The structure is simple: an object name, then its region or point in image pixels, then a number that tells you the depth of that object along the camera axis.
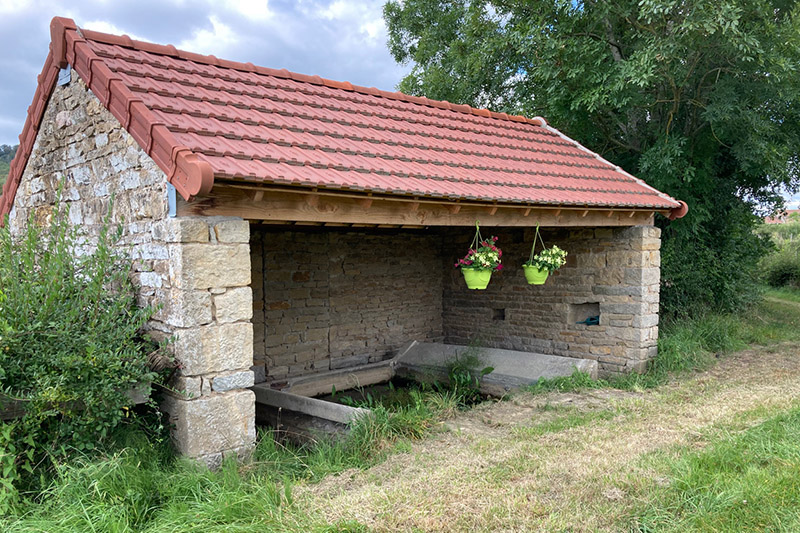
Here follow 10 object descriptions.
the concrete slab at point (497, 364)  7.05
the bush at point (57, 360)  3.54
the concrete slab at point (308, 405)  5.35
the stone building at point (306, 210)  3.96
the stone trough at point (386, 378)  5.73
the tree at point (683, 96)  7.98
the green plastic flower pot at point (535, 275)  6.18
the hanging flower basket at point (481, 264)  5.63
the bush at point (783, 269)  16.02
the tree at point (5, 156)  19.83
